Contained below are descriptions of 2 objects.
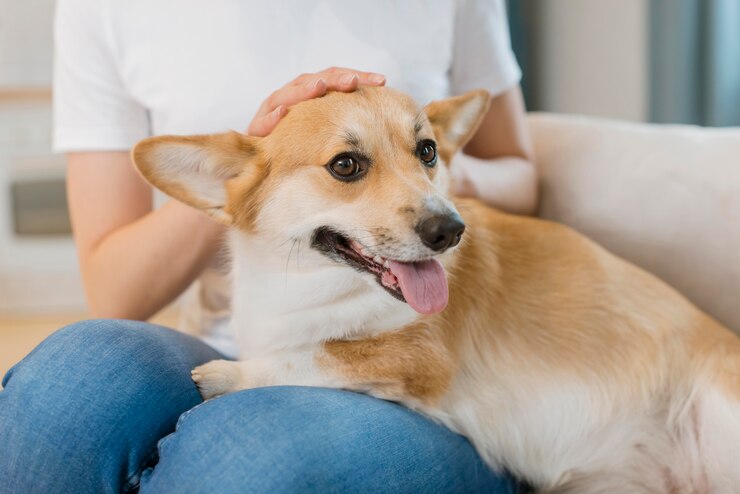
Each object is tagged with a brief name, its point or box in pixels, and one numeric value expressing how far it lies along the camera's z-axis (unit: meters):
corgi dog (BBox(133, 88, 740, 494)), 1.05
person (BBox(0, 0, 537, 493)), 0.92
